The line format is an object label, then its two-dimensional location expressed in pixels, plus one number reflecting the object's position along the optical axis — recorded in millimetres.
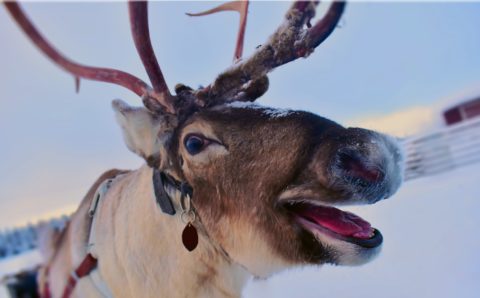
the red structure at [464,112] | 5312
